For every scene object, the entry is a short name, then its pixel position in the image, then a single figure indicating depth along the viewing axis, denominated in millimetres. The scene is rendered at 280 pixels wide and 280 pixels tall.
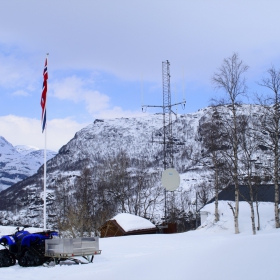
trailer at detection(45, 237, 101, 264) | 12695
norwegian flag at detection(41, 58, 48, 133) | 18828
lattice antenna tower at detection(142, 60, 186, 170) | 30391
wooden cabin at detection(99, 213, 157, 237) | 24188
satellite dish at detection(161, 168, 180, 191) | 23797
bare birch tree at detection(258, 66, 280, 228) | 24578
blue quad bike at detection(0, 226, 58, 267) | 13148
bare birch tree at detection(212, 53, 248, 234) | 26000
